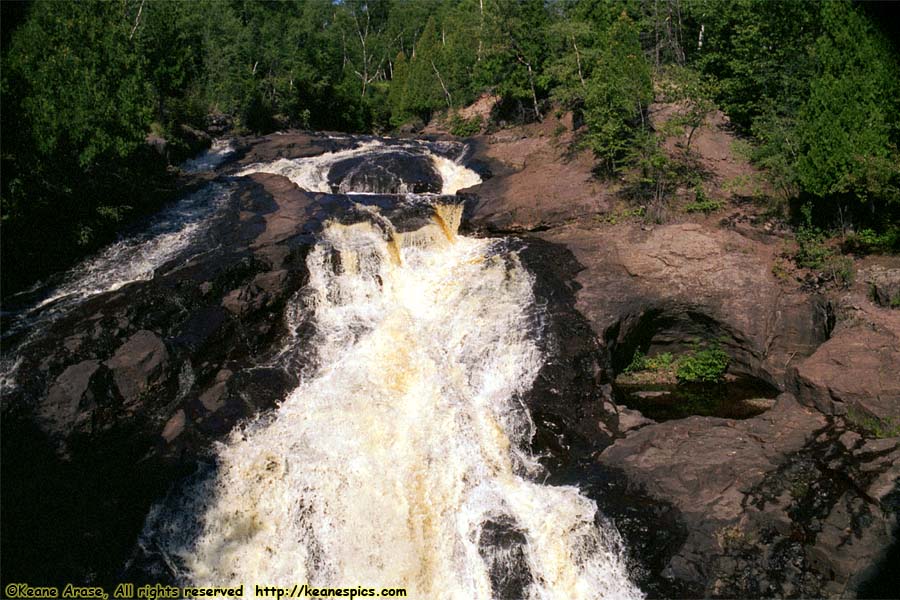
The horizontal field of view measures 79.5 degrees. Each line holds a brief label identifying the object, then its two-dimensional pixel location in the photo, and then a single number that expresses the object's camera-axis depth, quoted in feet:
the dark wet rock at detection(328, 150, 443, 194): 70.28
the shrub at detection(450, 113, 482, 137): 120.26
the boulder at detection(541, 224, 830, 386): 43.04
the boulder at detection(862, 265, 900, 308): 38.65
